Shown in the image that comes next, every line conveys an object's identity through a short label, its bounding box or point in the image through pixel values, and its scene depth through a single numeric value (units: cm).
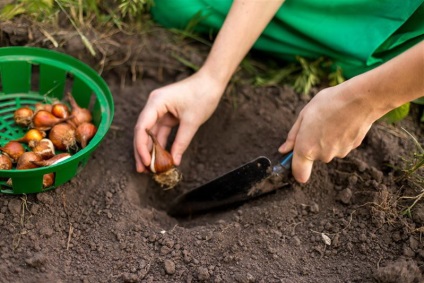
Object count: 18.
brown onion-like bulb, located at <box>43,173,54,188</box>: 59
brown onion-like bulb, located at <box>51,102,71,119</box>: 66
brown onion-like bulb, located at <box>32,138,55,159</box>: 62
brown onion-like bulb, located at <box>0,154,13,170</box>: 59
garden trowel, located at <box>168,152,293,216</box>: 62
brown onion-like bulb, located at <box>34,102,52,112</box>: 66
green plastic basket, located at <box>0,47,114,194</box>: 64
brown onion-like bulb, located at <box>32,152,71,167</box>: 60
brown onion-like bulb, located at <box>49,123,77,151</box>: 64
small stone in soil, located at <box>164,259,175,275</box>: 57
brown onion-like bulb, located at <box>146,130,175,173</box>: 64
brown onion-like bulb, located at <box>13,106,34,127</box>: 66
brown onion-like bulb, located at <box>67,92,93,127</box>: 66
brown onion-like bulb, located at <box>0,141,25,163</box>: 61
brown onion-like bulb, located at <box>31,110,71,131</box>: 65
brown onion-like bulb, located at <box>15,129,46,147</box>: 63
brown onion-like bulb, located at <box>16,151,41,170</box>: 60
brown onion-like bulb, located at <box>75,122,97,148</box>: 63
